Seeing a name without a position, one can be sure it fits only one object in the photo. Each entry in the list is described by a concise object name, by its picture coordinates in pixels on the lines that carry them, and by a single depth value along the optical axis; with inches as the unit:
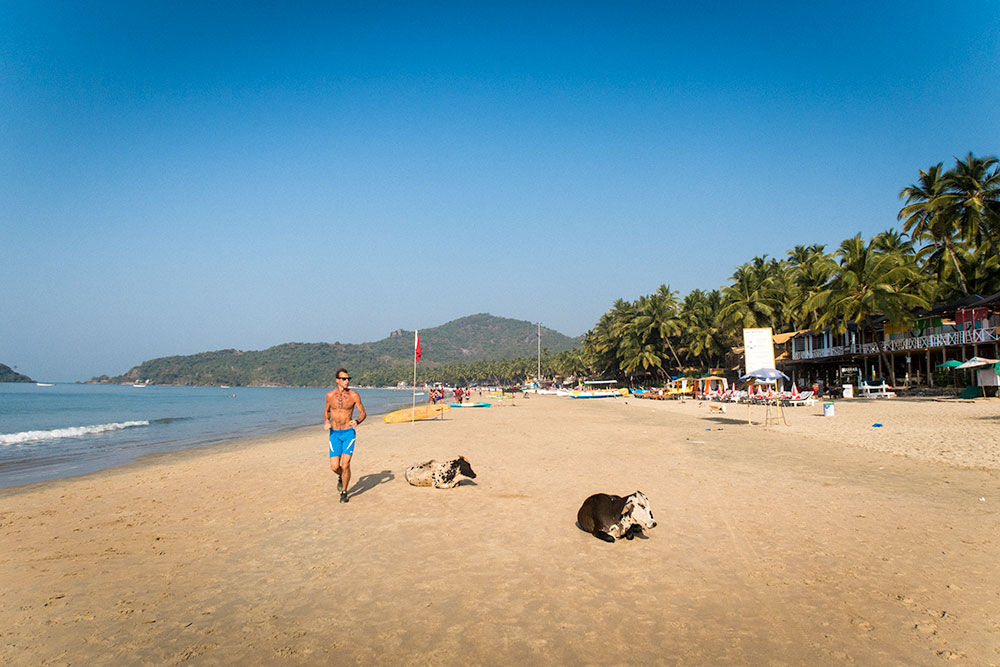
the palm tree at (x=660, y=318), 2459.4
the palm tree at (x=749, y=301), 1967.3
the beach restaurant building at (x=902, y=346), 1331.2
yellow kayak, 925.8
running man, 294.2
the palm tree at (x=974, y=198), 1363.2
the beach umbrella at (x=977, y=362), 1089.5
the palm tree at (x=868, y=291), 1425.9
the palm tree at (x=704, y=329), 2294.5
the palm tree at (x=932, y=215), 1417.3
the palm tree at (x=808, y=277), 1747.0
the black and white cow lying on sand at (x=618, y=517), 217.8
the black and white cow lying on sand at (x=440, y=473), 323.9
